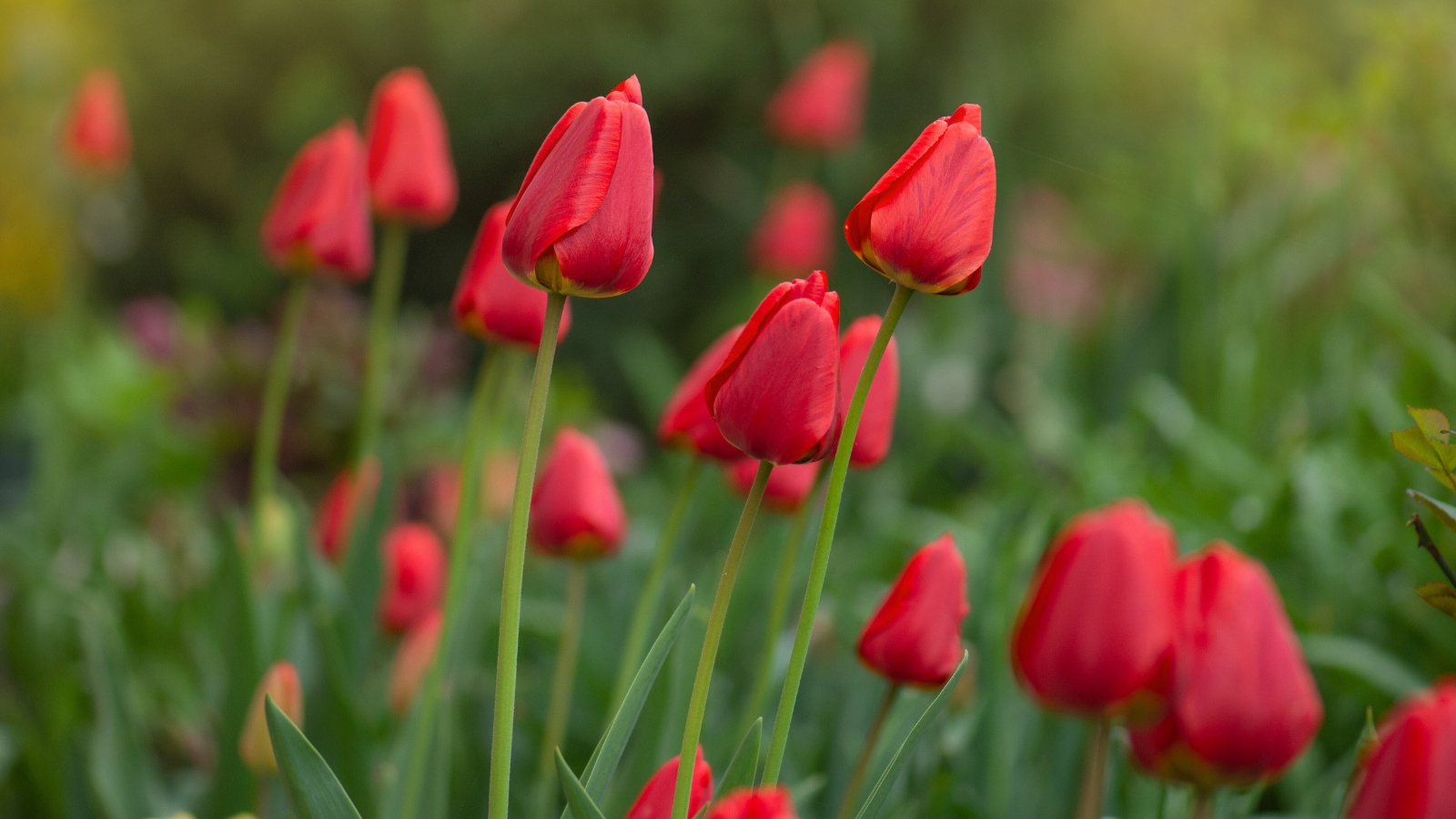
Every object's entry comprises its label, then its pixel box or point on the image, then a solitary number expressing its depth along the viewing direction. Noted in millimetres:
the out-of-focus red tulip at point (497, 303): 1393
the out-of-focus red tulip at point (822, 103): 3770
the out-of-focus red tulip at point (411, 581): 1848
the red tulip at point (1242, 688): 1244
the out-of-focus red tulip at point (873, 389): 1337
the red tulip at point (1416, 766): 1223
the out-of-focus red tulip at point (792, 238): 3571
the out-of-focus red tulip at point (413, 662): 1650
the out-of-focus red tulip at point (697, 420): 1388
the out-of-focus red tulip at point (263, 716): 1442
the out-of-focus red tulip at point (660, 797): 1299
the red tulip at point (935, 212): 1274
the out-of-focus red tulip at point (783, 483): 1468
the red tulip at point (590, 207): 1273
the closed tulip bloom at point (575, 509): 1487
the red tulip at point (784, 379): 1269
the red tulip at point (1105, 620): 1243
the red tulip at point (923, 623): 1343
